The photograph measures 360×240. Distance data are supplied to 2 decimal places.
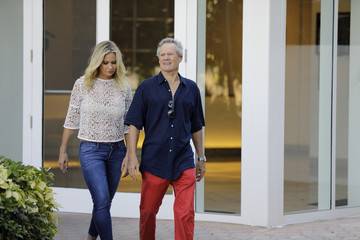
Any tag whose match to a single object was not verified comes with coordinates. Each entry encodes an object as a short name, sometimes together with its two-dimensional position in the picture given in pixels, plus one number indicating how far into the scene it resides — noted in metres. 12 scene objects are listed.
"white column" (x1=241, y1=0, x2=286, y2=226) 13.33
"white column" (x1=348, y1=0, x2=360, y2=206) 15.28
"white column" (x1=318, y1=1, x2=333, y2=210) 14.59
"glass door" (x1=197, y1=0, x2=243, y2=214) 13.87
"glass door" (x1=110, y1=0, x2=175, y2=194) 14.60
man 9.11
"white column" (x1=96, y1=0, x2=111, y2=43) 14.37
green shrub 7.66
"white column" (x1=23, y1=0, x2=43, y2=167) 14.72
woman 9.75
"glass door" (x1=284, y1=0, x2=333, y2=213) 13.94
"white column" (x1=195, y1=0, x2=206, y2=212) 13.98
